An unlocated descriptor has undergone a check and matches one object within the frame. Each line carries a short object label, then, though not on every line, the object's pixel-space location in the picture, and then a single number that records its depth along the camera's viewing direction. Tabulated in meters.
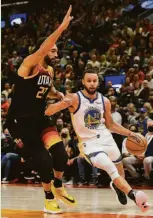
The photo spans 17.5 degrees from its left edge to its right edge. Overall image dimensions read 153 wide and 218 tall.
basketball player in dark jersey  5.23
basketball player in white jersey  5.61
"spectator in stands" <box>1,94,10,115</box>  12.62
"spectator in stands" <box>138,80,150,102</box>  11.44
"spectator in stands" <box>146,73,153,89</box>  11.75
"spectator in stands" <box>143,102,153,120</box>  10.38
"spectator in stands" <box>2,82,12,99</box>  13.71
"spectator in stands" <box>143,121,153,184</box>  9.17
